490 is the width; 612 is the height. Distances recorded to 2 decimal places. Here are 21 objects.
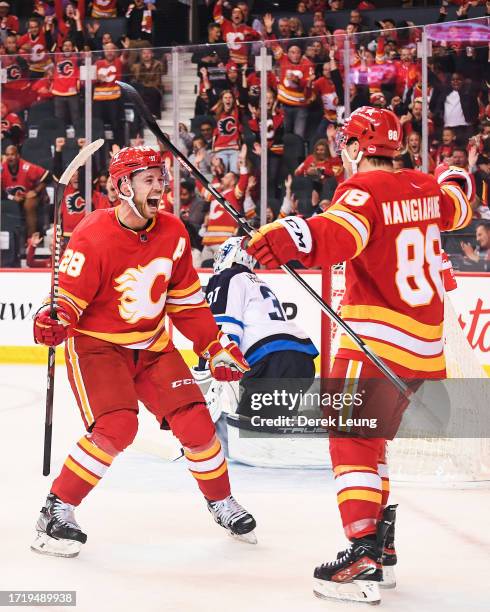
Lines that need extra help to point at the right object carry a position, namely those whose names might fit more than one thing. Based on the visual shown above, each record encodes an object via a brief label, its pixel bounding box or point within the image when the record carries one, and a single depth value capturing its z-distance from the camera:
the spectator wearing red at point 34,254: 16.02
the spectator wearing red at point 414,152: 14.05
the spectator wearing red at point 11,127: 16.27
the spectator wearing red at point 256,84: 15.16
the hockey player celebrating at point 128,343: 6.66
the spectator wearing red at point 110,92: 15.82
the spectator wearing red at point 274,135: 15.20
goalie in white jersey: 9.30
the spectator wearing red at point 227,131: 15.47
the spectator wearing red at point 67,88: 15.99
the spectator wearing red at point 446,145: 13.87
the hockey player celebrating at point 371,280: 5.58
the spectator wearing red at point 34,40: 21.36
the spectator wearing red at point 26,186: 16.14
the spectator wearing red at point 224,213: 15.07
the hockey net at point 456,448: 8.69
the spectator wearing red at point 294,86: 14.99
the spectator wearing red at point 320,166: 14.86
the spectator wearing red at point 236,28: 19.77
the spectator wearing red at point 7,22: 21.83
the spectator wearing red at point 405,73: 14.21
